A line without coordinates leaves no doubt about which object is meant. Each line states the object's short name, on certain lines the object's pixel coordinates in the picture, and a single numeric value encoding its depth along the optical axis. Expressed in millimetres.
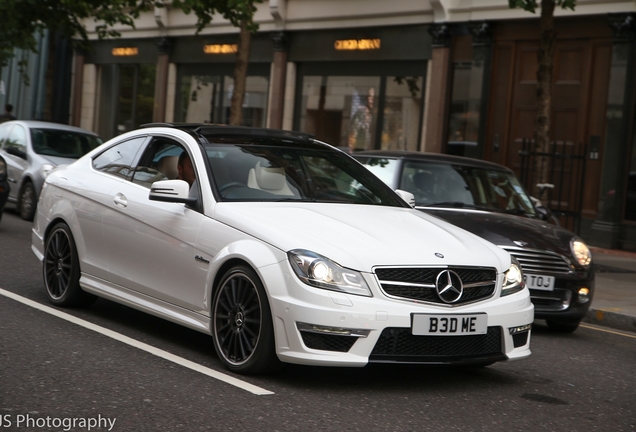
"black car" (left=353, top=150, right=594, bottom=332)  8602
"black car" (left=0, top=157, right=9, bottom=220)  13156
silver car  15961
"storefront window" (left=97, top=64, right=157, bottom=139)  30641
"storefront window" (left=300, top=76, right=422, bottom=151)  21594
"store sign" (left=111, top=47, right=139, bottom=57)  31172
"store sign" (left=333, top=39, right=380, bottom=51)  22234
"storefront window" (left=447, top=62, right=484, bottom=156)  19891
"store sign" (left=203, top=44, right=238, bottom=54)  26672
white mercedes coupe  5555
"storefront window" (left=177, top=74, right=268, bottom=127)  25547
